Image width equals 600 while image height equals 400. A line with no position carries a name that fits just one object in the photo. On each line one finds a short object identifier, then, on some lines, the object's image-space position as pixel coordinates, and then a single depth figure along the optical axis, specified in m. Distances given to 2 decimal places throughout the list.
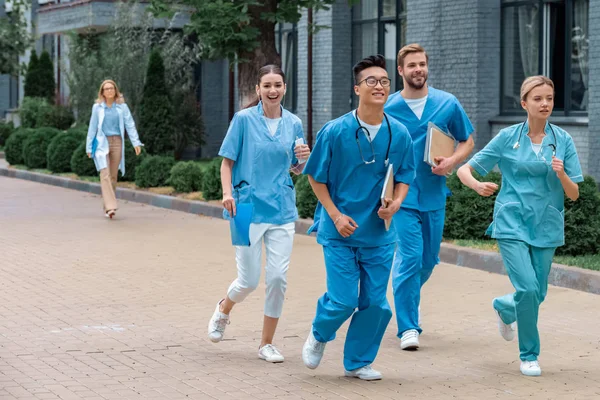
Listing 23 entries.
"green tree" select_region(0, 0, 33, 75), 38.31
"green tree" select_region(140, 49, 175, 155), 25.78
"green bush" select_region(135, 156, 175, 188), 20.61
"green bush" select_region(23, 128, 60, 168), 26.38
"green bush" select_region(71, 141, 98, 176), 23.44
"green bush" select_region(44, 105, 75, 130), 31.84
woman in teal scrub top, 7.33
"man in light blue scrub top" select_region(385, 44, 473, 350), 8.31
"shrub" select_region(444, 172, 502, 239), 13.05
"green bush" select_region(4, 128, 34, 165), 27.98
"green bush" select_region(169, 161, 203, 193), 19.52
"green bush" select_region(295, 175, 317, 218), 15.50
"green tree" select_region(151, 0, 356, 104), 17.20
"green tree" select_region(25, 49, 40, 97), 36.97
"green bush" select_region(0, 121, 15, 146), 36.97
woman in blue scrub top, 7.88
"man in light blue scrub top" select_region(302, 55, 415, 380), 7.04
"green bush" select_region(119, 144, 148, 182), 22.08
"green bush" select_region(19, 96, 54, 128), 31.92
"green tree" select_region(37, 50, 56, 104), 37.00
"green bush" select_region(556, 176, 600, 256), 11.72
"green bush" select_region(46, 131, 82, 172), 24.80
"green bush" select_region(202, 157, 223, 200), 18.25
